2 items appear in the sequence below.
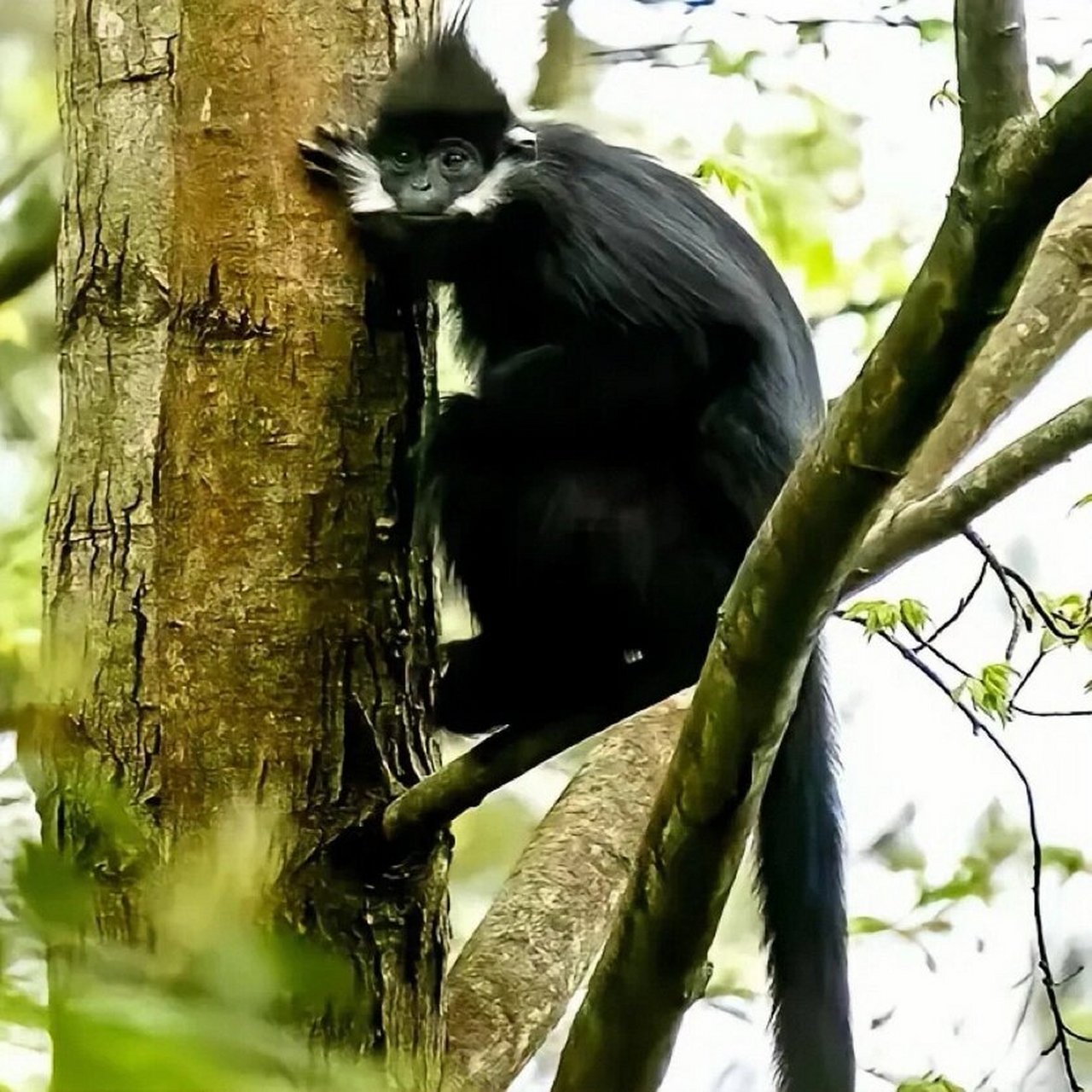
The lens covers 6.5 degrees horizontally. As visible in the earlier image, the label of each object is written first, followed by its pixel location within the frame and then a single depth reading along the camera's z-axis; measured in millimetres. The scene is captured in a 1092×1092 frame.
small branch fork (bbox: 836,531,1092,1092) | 7152
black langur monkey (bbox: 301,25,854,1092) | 7261
